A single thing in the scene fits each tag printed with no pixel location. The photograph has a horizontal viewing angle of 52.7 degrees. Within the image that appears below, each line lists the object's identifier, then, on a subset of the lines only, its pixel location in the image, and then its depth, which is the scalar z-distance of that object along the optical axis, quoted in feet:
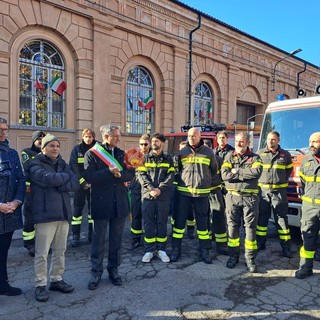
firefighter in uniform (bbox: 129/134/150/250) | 17.61
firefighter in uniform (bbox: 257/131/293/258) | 16.17
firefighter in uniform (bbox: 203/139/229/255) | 16.71
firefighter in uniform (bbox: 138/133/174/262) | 15.34
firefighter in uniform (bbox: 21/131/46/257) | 16.05
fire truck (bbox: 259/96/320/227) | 17.11
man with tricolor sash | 12.44
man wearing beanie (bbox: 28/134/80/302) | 11.34
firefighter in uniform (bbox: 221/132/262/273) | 14.38
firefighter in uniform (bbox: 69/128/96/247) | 17.31
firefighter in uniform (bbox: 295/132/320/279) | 13.43
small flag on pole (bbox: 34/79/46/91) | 37.73
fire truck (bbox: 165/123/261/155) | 26.24
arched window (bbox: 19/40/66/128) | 37.14
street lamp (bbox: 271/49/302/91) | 70.44
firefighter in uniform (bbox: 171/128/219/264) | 15.31
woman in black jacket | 11.41
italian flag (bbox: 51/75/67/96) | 38.81
